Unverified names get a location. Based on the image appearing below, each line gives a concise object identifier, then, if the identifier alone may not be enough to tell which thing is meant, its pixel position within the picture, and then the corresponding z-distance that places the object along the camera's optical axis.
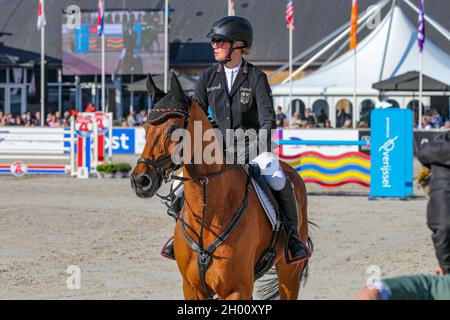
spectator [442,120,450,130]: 27.65
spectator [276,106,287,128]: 29.59
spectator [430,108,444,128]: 30.81
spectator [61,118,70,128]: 34.84
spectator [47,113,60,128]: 34.31
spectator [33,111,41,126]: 37.97
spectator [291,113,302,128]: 30.78
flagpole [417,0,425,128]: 30.94
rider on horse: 6.99
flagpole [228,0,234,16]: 31.88
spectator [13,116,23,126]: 36.56
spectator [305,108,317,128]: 32.01
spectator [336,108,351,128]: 34.28
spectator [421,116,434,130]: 30.27
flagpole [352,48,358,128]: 32.25
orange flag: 31.59
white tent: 33.88
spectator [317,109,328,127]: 34.30
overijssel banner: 18.38
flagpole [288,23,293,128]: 32.47
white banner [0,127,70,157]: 24.91
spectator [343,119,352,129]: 31.37
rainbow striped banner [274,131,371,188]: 19.56
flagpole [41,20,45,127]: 37.69
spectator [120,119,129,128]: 34.29
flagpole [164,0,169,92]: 33.66
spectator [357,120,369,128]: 30.35
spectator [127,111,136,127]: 34.16
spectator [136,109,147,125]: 33.54
